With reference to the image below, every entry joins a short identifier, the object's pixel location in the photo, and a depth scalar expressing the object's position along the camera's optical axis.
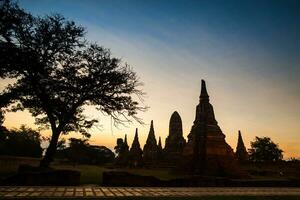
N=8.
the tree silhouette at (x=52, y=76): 12.95
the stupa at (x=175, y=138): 33.08
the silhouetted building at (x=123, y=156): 36.17
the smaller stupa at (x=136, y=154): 34.49
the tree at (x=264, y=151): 44.92
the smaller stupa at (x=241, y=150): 36.65
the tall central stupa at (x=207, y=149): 18.64
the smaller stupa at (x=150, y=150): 35.81
